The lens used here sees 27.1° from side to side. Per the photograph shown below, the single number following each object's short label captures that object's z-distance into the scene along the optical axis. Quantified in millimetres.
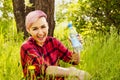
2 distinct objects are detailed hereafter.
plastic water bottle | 2157
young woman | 2091
